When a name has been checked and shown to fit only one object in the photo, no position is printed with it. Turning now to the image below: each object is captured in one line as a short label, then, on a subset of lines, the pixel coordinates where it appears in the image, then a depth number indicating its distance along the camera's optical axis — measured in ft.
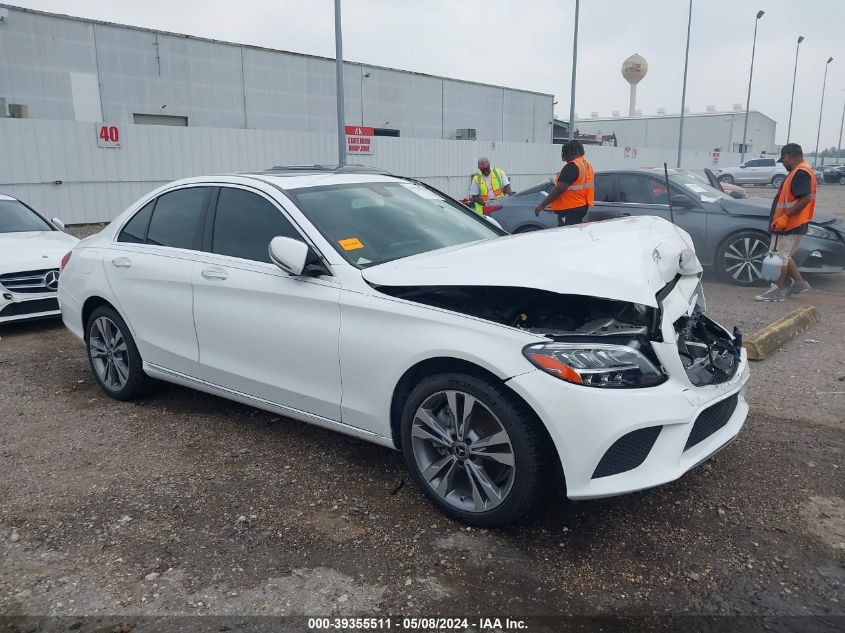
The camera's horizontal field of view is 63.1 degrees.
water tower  203.41
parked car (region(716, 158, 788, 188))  130.00
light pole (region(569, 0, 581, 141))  75.56
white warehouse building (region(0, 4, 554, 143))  71.97
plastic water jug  25.58
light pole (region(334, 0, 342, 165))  45.88
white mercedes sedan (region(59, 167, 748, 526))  9.37
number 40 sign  51.16
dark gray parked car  27.96
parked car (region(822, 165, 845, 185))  148.77
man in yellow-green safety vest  37.01
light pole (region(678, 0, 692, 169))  103.96
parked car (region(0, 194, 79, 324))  22.62
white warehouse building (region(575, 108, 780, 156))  215.72
